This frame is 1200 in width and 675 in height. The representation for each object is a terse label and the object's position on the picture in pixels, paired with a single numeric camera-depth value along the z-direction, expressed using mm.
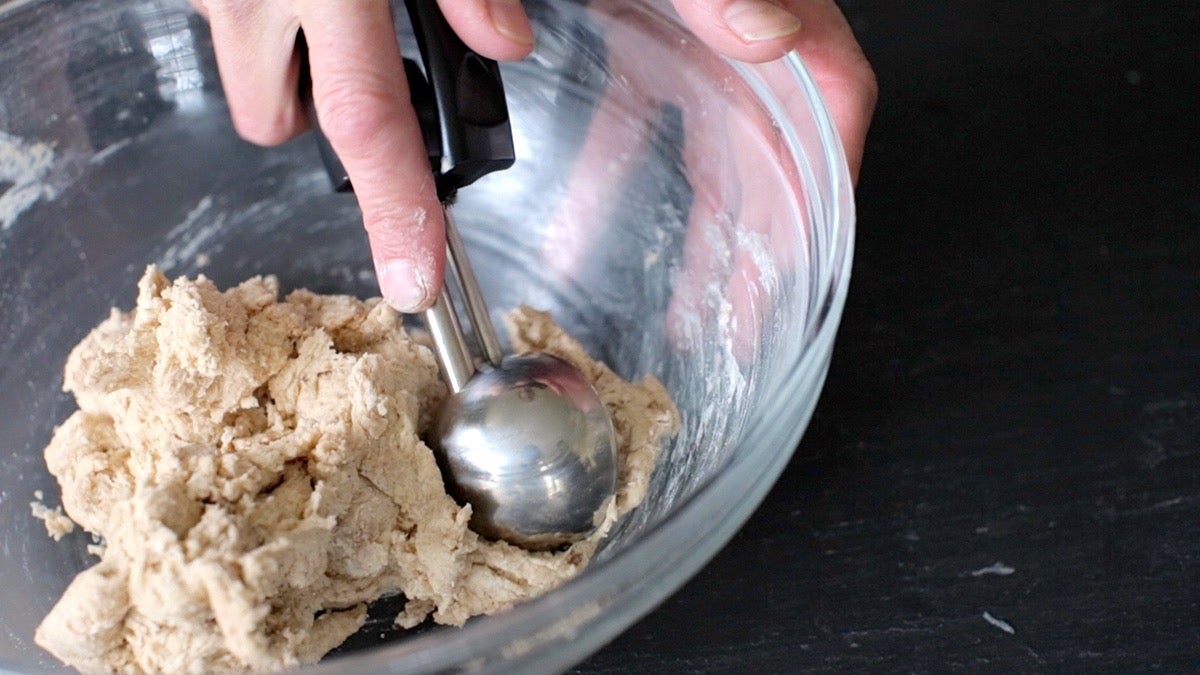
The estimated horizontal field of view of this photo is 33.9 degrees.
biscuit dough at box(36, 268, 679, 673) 414
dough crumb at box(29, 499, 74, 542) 478
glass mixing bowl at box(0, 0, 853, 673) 470
